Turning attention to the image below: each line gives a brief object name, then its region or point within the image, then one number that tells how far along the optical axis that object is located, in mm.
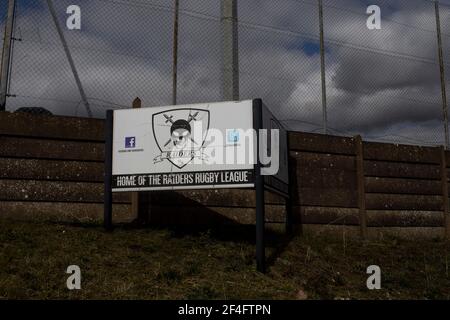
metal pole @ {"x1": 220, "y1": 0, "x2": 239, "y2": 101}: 10305
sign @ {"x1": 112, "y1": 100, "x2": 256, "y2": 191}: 8180
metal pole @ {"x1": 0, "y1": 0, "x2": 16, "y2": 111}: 9312
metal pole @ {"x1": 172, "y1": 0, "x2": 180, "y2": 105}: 10430
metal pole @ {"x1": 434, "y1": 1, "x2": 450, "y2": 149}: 14102
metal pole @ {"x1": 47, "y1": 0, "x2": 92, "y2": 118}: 9852
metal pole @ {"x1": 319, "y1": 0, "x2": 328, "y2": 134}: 11797
